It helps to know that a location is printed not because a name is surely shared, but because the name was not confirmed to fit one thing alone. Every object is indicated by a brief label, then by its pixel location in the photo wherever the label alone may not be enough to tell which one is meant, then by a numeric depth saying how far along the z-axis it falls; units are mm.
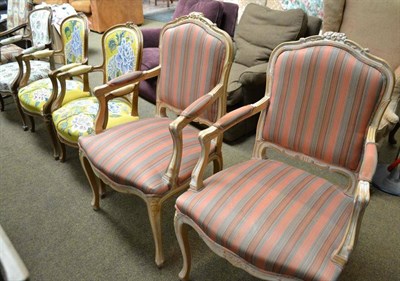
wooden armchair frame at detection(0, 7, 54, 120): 2174
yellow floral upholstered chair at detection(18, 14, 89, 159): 1932
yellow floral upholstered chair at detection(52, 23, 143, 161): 1668
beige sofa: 1960
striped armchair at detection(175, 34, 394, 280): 903
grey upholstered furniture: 2002
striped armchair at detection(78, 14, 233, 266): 1220
